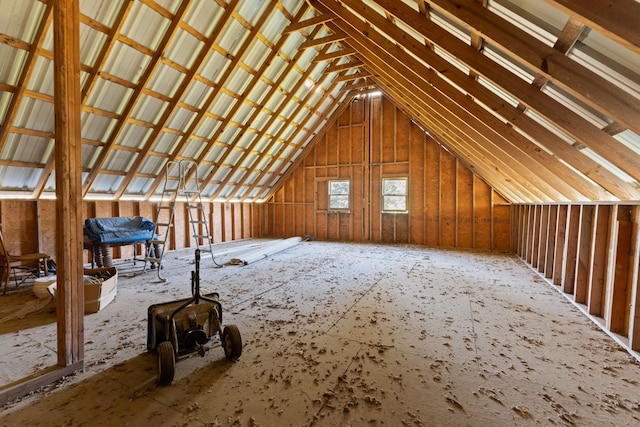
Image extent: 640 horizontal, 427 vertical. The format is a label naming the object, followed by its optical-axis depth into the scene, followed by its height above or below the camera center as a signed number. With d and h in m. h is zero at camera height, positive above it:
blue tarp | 4.70 -0.60
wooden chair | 3.95 -1.12
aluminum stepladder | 5.54 -0.10
